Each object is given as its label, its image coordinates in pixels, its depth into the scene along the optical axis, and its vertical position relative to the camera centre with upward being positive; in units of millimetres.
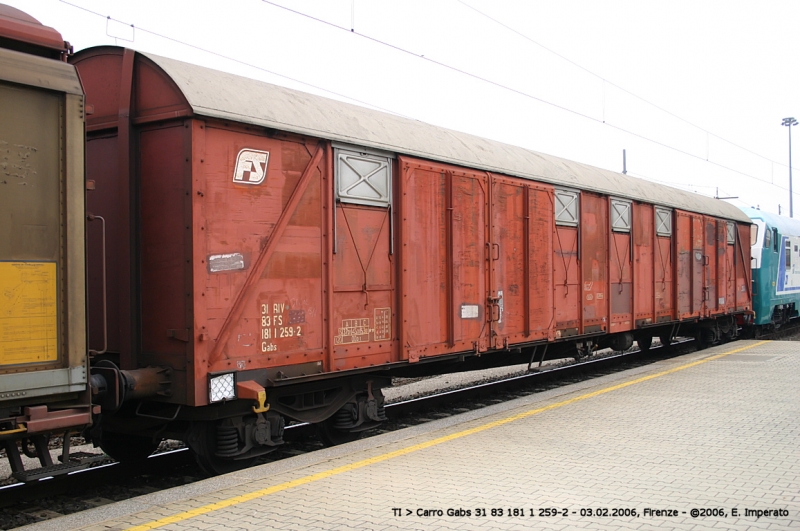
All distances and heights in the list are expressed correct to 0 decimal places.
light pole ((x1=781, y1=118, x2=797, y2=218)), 51359 +11396
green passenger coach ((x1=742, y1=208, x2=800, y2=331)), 20672 +207
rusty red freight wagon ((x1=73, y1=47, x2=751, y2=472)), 5875 +258
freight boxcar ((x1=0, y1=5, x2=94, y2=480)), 4570 +279
